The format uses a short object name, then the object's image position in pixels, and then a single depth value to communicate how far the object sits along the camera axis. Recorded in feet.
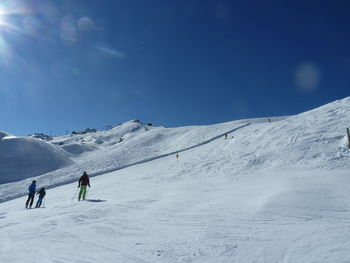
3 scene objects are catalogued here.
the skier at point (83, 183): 47.83
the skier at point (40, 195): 49.73
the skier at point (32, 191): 50.84
